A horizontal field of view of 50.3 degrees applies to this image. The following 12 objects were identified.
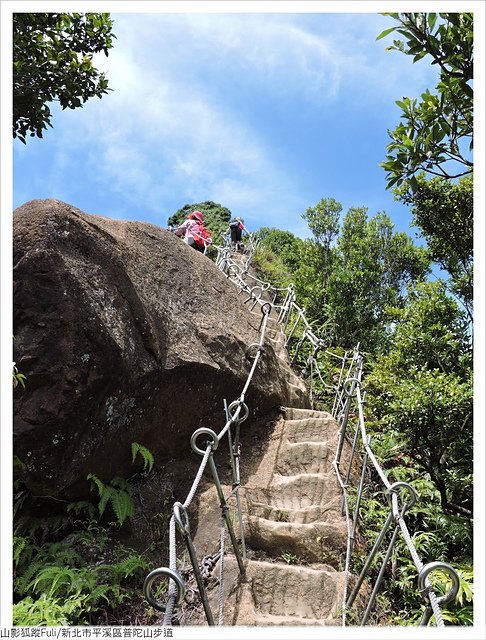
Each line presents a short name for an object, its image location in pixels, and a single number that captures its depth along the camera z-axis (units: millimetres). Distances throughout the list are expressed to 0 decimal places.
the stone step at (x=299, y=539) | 3896
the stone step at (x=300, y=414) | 5910
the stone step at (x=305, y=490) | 4543
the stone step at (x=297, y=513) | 4238
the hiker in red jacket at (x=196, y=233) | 10344
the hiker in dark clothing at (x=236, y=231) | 16484
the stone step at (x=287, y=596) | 3260
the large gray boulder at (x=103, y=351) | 3881
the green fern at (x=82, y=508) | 4121
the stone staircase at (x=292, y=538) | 3363
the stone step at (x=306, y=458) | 4965
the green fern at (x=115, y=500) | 4051
